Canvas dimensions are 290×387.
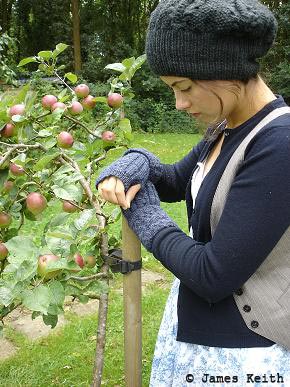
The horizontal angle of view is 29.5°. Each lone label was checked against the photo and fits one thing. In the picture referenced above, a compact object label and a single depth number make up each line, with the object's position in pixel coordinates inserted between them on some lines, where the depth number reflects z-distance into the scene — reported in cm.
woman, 95
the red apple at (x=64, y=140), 140
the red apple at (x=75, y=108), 150
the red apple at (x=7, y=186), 141
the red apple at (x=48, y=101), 148
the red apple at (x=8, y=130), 138
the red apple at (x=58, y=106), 145
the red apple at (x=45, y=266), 105
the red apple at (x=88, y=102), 156
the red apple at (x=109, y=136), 153
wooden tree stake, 127
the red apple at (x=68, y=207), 137
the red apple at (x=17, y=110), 135
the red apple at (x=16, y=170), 135
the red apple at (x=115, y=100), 152
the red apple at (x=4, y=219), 137
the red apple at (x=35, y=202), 133
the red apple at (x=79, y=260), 116
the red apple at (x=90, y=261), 129
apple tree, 108
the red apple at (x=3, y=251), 131
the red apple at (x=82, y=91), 154
